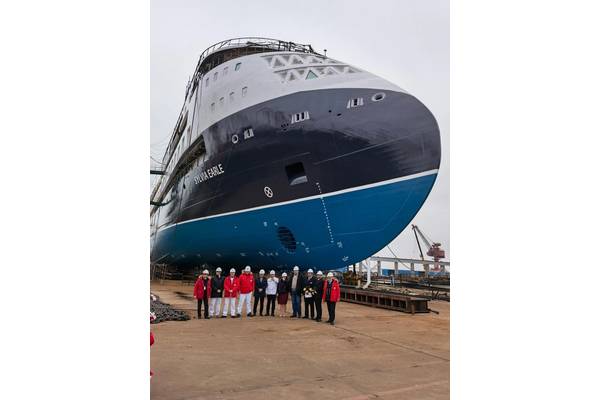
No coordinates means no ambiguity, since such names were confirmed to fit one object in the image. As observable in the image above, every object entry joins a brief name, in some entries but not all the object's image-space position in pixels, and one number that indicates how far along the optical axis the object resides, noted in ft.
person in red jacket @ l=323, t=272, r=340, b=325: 24.32
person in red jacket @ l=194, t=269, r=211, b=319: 25.41
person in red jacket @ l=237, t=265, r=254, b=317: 26.89
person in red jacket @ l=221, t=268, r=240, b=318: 25.89
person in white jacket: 27.50
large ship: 34.78
